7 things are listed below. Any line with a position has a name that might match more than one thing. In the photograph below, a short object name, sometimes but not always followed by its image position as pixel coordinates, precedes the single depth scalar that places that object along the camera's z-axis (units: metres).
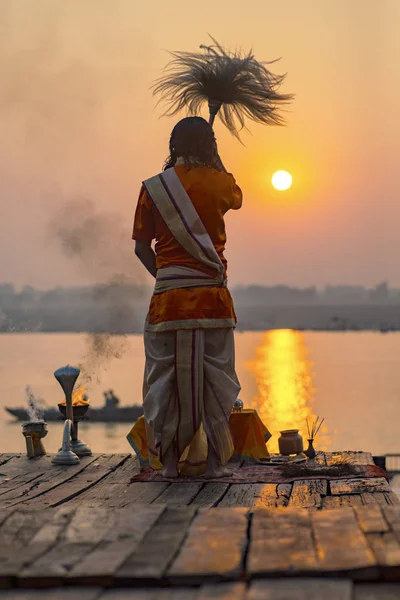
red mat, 5.84
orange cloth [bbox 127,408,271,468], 6.74
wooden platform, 2.92
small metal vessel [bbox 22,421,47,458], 7.36
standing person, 6.01
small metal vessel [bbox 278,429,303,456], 7.13
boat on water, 74.62
